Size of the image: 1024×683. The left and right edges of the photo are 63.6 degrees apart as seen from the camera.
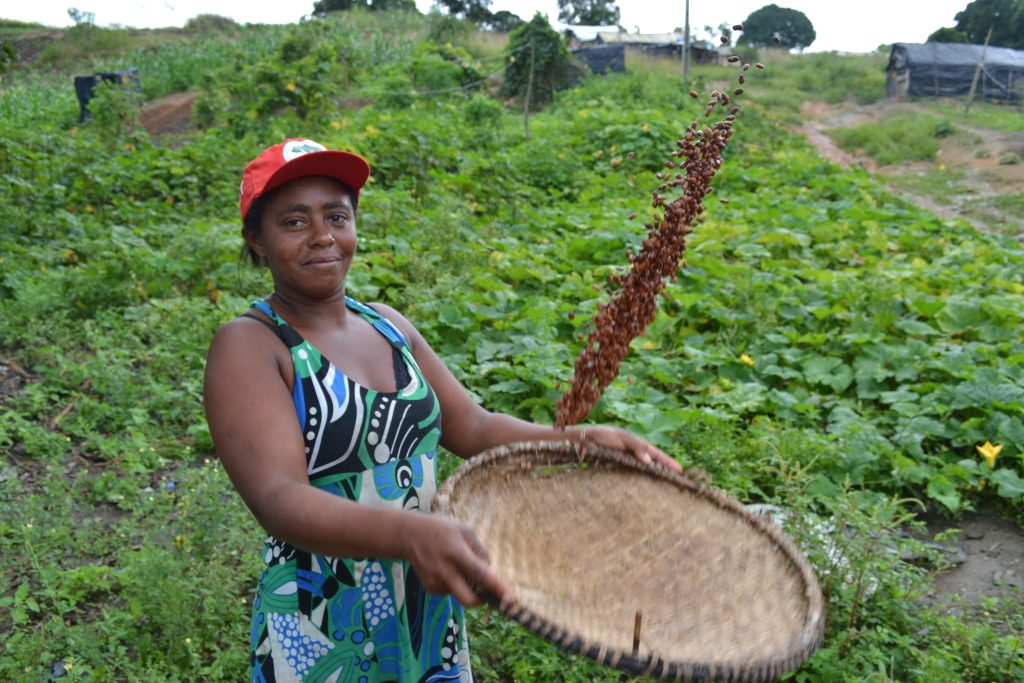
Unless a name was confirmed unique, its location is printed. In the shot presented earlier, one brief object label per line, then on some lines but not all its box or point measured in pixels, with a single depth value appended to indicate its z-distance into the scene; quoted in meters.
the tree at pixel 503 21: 39.59
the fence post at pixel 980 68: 21.61
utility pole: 20.36
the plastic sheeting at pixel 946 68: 24.80
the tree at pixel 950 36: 36.78
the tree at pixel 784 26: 61.88
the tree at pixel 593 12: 49.50
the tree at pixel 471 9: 38.25
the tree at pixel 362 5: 34.19
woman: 1.45
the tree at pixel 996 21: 32.34
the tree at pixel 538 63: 18.73
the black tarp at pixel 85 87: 14.57
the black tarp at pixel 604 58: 25.48
